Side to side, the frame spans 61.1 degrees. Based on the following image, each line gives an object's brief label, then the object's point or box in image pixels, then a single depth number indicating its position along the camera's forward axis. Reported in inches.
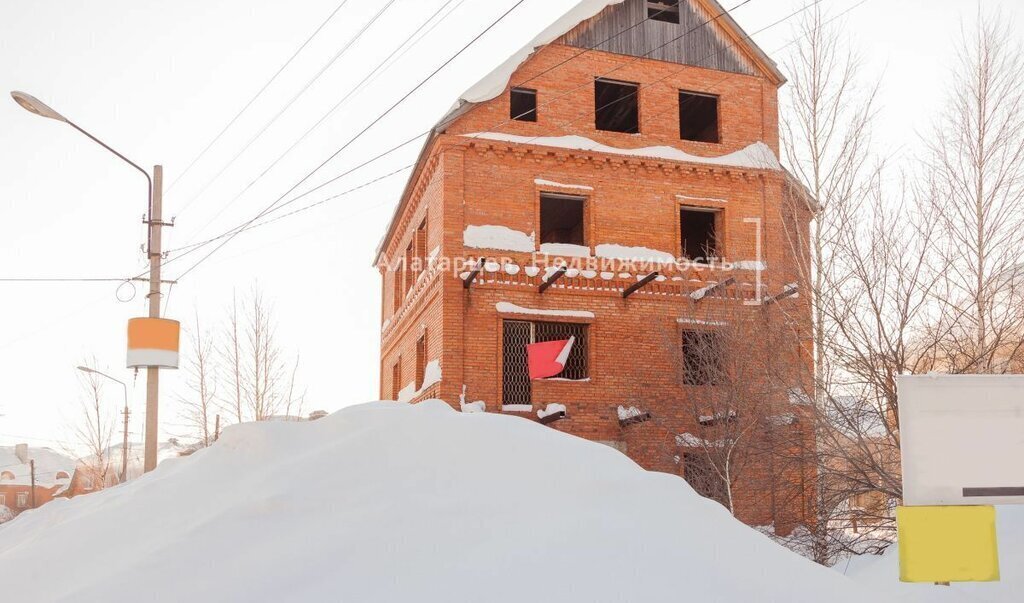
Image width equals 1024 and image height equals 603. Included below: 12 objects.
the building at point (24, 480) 2468.0
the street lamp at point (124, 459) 1347.2
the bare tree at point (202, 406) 1187.3
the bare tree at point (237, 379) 1146.7
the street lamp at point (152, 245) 522.9
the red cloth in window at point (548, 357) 685.3
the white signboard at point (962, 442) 206.8
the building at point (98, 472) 1528.1
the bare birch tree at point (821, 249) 487.5
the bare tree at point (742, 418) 564.4
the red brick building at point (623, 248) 687.1
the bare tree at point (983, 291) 466.9
